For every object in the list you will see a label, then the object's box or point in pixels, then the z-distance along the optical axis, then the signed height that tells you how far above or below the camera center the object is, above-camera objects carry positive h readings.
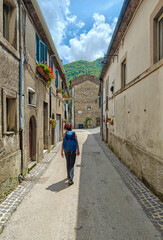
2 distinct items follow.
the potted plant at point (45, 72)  6.76 +2.18
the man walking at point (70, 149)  4.77 -0.90
